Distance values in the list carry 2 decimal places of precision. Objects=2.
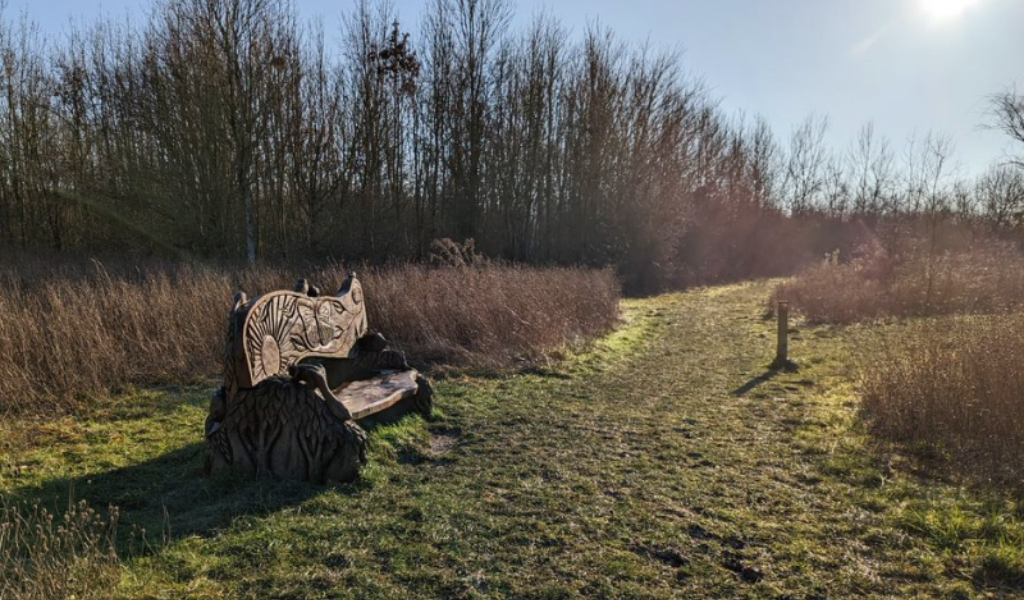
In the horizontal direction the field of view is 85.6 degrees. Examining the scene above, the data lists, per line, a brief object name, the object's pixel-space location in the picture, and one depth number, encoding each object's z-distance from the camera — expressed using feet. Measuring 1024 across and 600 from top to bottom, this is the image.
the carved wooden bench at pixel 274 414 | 12.32
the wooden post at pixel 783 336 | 31.14
